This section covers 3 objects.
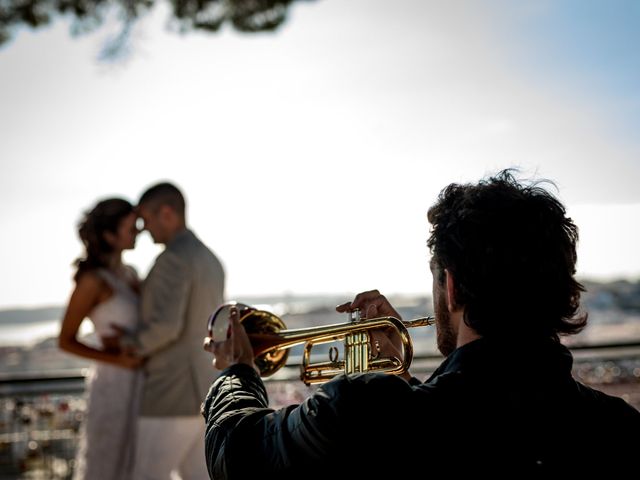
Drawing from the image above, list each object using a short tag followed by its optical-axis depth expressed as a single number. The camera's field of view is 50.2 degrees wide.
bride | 3.39
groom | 3.25
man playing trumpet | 1.09
